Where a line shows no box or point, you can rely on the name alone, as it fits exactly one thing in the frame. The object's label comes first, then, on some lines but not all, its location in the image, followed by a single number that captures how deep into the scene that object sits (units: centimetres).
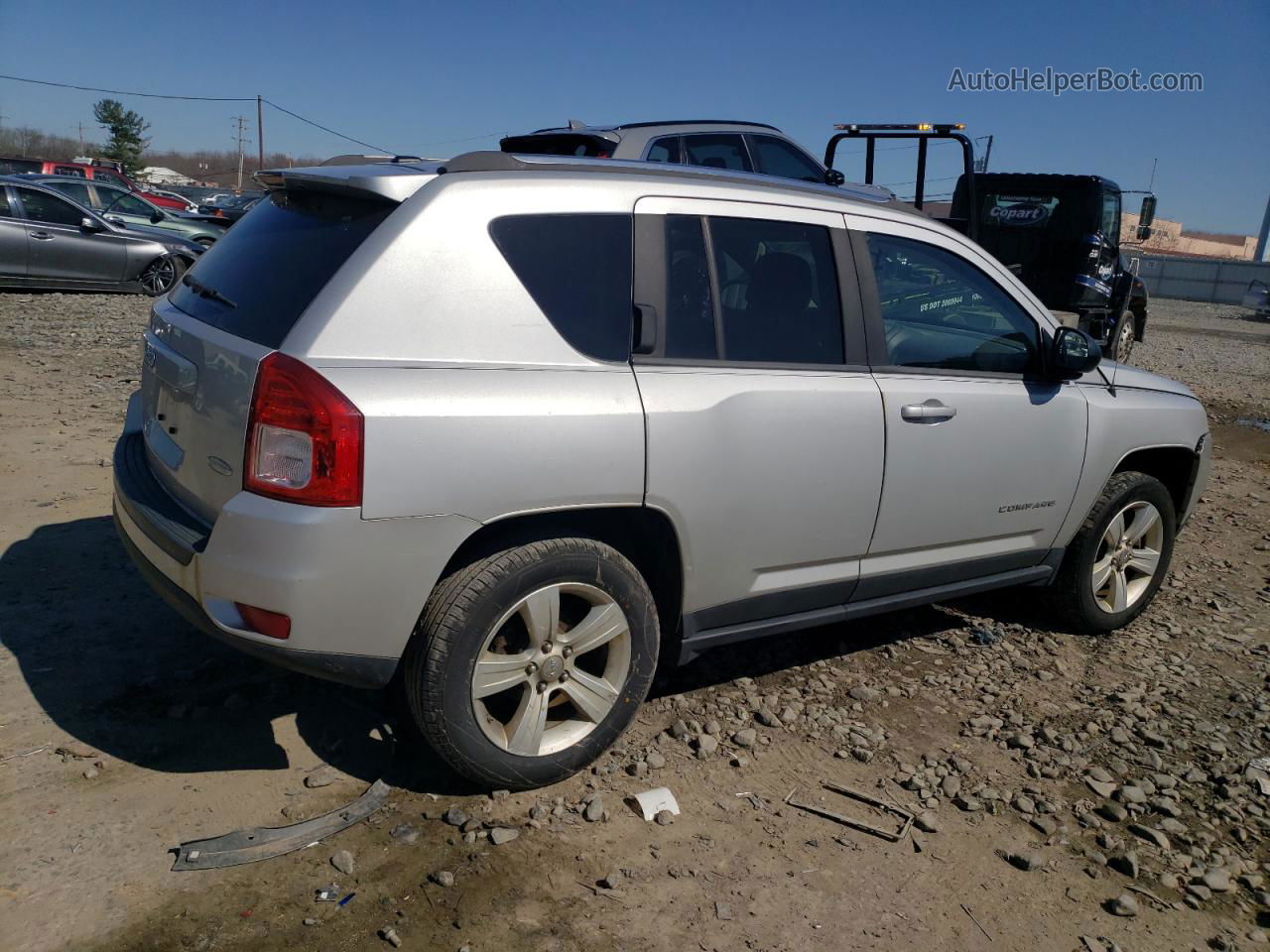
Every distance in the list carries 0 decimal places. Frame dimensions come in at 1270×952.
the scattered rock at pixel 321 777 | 309
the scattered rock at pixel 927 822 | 311
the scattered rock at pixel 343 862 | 270
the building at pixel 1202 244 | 8031
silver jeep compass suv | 264
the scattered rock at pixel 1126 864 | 295
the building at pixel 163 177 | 8856
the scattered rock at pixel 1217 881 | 292
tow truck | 1232
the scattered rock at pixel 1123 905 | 278
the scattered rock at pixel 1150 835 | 312
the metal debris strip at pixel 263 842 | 270
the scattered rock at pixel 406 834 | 286
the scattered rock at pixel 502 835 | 287
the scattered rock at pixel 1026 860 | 296
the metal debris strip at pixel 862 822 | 308
